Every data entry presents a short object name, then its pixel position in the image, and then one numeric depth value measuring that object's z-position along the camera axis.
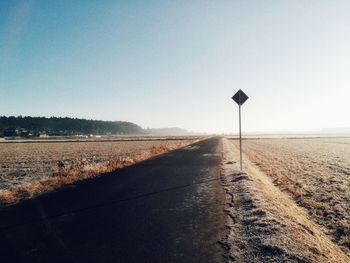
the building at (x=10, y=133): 126.80
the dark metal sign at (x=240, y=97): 17.66
